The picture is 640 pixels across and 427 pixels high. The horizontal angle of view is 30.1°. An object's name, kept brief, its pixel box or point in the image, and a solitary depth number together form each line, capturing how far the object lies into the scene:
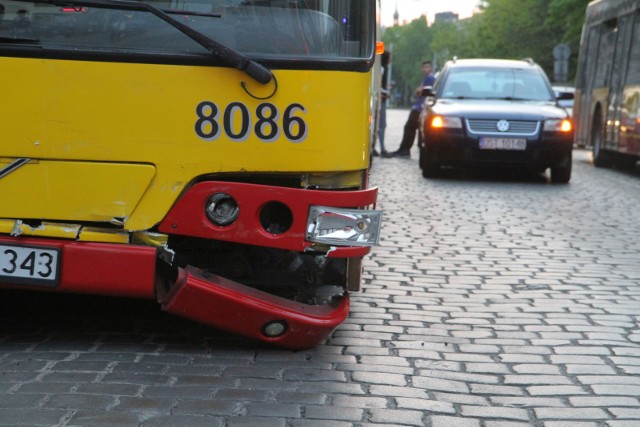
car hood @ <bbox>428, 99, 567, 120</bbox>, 15.88
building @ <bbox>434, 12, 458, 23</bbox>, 182.88
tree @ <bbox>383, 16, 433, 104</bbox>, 165.88
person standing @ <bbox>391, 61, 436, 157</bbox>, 21.67
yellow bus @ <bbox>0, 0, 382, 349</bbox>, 4.85
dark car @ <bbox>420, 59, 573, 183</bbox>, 15.84
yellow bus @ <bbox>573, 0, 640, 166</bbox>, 18.04
